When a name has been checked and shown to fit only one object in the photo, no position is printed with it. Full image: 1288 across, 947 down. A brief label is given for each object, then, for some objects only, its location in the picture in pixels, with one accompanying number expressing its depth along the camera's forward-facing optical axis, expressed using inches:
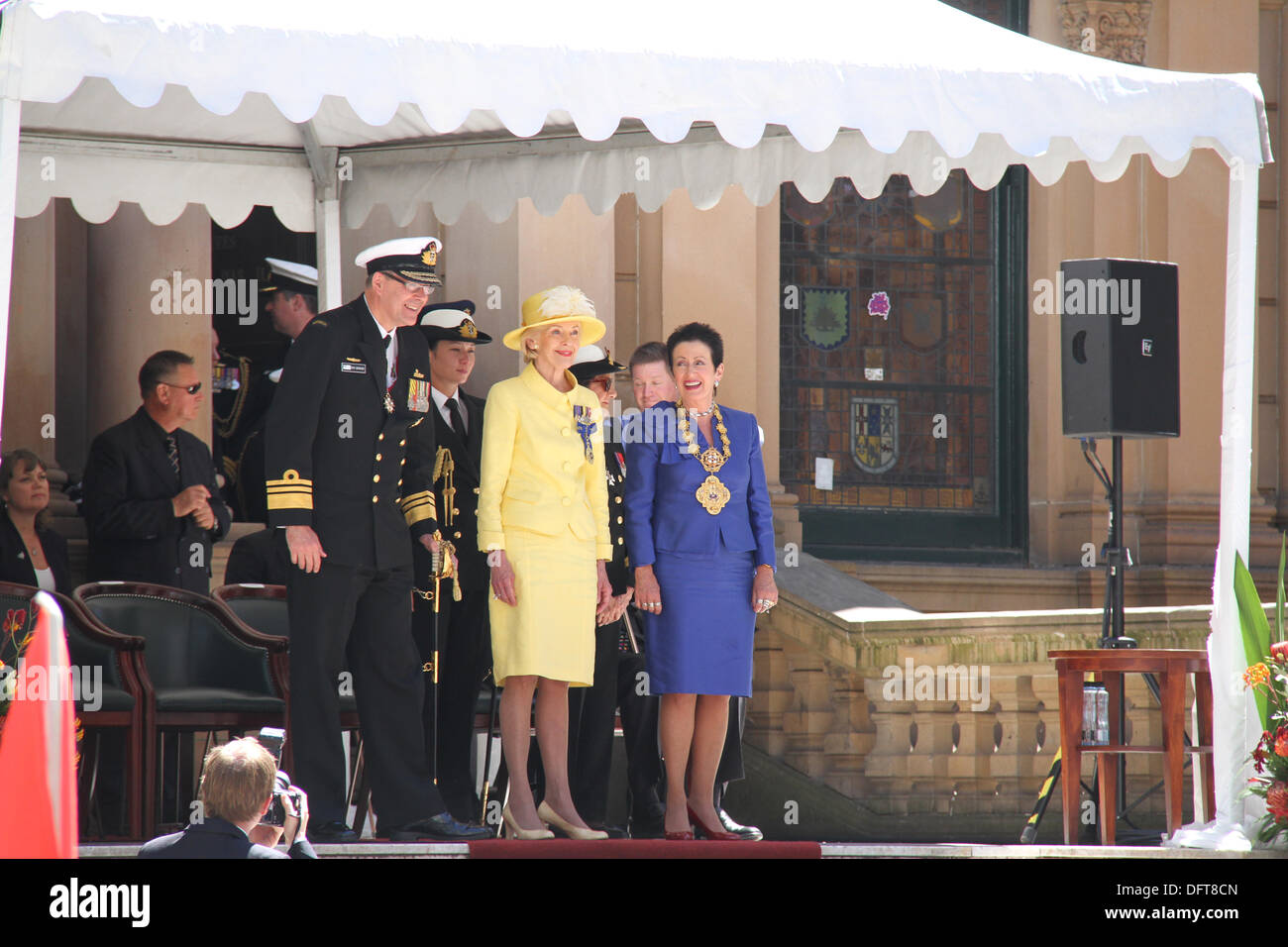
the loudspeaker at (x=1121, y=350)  676.1
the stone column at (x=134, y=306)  779.4
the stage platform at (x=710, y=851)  495.8
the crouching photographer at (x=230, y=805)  361.7
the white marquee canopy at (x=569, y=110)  453.4
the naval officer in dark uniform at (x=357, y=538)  526.6
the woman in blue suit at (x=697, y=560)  567.2
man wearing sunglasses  657.6
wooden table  593.6
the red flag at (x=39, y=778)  291.1
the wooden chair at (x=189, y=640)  621.9
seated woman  649.6
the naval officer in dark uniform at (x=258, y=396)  736.3
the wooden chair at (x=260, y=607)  658.2
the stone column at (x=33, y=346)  752.3
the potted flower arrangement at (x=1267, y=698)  533.0
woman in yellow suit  546.6
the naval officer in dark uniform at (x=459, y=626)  585.6
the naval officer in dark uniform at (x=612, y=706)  599.2
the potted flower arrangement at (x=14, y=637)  543.2
